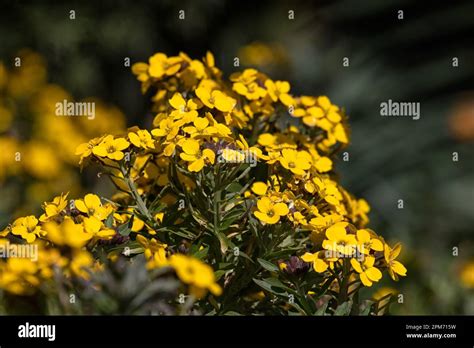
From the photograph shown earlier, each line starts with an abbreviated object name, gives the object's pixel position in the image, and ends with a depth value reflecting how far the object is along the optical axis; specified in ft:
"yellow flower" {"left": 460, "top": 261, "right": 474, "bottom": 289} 3.37
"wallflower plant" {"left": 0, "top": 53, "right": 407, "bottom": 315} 2.56
